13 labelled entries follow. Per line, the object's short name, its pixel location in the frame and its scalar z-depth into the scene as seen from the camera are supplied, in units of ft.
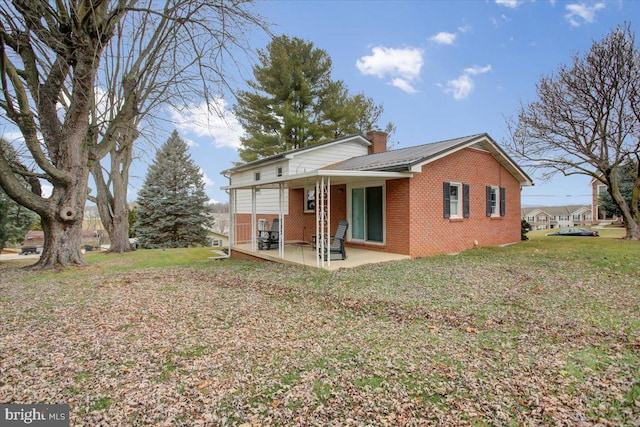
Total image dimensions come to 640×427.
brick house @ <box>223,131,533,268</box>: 34.27
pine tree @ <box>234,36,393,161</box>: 78.43
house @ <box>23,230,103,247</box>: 112.27
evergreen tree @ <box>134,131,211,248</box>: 72.38
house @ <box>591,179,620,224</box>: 132.36
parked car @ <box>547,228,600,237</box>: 79.40
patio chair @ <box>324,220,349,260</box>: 31.78
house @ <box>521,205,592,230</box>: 204.64
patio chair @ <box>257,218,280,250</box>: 40.96
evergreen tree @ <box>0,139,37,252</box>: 38.78
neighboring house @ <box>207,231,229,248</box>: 102.63
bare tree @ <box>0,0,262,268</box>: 26.86
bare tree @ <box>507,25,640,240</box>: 49.26
